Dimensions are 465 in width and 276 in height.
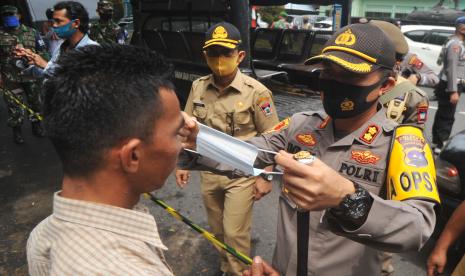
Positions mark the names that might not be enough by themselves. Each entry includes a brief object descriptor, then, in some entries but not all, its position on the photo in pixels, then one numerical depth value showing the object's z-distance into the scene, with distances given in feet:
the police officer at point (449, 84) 15.89
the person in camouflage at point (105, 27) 23.91
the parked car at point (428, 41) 31.01
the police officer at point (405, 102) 7.39
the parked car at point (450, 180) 8.62
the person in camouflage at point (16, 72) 17.66
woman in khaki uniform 8.25
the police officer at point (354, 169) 3.22
